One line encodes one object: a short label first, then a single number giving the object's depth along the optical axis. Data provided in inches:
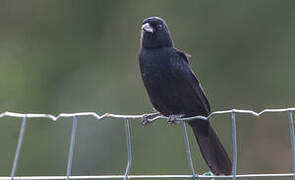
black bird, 395.9
